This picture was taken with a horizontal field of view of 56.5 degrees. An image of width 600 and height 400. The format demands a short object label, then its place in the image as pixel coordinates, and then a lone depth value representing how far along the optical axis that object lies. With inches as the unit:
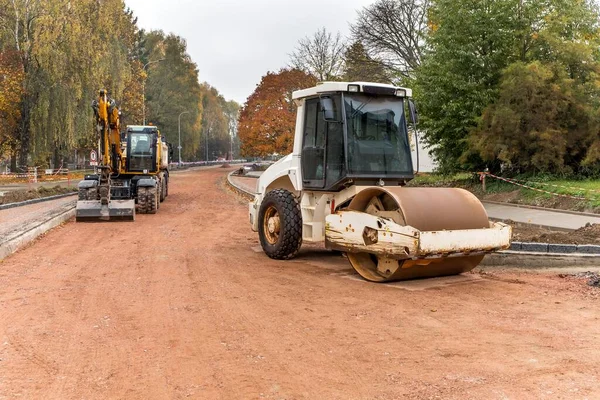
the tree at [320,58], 1690.5
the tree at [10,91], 1413.6
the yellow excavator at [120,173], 662.5
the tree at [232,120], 5728.3
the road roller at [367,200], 297.6
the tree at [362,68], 1385.3
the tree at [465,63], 840.3
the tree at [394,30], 1382.9
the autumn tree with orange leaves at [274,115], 1720.0
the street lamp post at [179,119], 2717.3
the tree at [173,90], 2768.2
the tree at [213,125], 4074.8
